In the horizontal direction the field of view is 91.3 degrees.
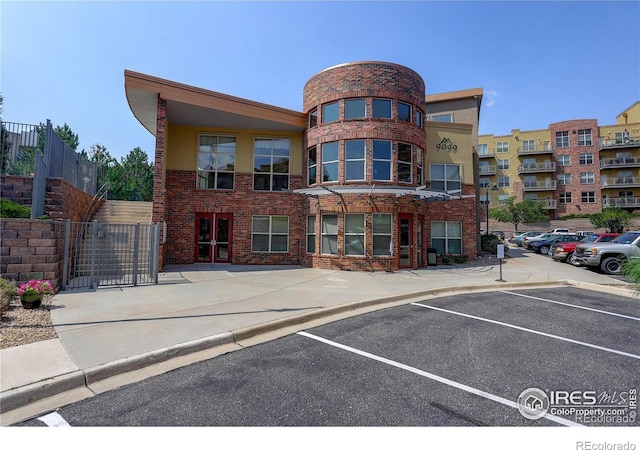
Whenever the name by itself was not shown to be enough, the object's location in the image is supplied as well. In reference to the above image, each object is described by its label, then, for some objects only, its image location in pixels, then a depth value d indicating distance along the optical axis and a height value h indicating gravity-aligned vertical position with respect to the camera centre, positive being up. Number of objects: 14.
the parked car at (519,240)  31.16 +0.12
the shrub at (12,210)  8.53 +0.72
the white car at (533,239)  25.78 +0.19
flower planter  6.50 -1.35
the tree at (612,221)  40.88 +2.89
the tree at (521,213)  50.44 +4.70
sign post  11.65 -0.38
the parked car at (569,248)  16.09 -0.37
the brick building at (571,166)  53.44 +13.63
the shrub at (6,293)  6.14 -1.23
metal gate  9.26 -0.74
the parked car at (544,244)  22.61 -0.21
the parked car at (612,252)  13.62 -0.45
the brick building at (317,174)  14.27 +3.34
